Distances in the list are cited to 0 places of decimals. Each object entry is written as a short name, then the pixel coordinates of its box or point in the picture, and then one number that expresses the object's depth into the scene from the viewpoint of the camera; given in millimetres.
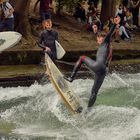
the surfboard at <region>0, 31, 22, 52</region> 15761
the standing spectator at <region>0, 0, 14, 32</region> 17562
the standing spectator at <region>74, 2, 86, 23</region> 22691
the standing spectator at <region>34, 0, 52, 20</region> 19641
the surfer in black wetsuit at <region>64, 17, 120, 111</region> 12062
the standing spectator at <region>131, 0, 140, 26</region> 24000
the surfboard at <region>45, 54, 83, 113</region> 12562
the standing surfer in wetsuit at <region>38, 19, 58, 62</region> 14984
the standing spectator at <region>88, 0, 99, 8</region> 23670
